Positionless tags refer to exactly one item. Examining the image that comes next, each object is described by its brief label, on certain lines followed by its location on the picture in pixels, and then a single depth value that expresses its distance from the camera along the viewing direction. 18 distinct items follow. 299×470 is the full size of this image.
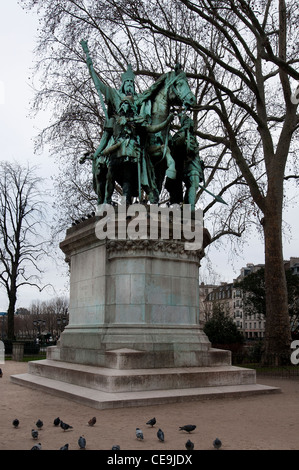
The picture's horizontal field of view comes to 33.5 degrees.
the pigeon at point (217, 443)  5.55
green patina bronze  11.77
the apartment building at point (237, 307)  104.00
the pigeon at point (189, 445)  5.35
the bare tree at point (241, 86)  21.14
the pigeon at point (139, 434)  5.92
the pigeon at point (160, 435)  5.86
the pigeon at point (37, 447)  5.22
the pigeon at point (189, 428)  6.23
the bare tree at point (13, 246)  39.50
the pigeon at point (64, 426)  6.43
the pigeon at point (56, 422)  6.77
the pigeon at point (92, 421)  6.73
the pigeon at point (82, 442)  5.49
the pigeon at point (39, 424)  6.62
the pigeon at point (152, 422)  6.68
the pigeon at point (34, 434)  6.04
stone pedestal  9.55
